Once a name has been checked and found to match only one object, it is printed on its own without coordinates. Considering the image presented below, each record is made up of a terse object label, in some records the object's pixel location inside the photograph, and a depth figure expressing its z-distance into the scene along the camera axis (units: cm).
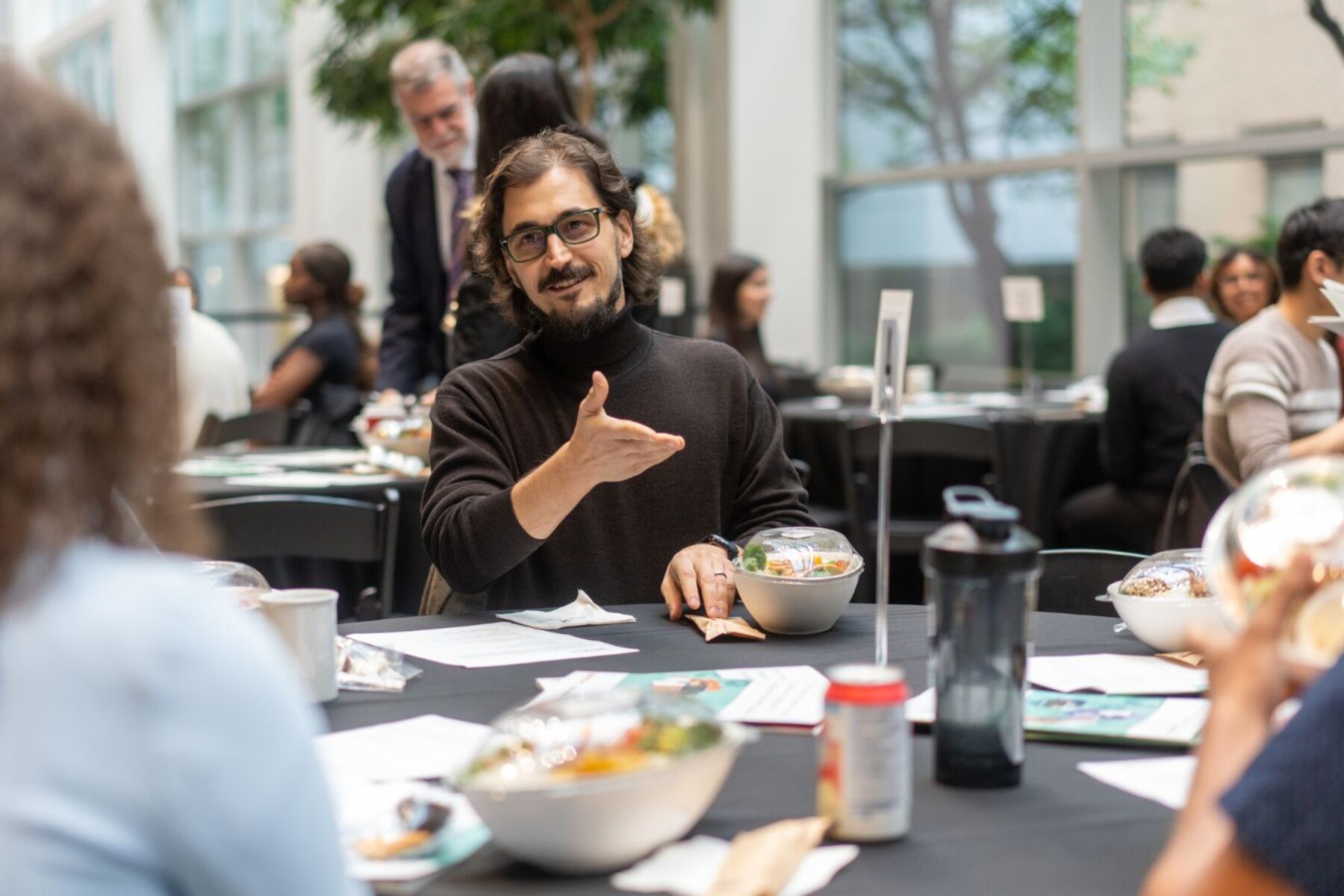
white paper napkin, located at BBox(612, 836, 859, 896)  98
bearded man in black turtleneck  217
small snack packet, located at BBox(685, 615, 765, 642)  173
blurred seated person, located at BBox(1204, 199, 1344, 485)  362
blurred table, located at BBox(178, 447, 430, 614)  335
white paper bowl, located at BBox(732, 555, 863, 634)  171
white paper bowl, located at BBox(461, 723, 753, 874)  96
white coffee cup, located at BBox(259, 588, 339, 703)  147
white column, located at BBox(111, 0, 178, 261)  1488
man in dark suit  387
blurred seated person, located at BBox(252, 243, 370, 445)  569
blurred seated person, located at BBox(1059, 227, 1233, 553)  454
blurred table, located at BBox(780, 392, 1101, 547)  499
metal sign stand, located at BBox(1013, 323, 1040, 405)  617
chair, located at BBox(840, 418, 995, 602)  461
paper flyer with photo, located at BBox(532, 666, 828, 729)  138
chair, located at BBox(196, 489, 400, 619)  257
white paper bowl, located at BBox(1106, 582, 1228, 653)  160
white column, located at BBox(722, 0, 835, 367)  828
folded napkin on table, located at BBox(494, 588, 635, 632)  185
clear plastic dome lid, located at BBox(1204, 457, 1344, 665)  86
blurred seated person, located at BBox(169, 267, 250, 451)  536
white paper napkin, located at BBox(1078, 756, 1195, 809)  116
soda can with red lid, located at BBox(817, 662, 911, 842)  106
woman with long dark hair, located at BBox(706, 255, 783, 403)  620
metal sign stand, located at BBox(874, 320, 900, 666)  151
